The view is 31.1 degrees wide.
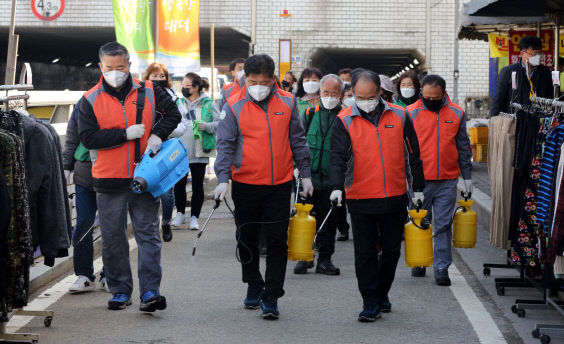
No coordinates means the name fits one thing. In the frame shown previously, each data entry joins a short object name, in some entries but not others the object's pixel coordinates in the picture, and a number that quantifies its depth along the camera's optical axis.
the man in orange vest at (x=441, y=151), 8.80
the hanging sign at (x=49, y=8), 31.53
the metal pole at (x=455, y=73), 30.69
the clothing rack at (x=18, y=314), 6.30
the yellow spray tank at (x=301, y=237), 7.60
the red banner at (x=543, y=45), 13.56
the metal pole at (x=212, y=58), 20.38
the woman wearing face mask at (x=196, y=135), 12.20
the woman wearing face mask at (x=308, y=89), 10.33
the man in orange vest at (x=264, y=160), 7.21
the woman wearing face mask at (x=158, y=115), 9.71
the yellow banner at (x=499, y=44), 15.57
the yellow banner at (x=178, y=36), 16.73
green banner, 15.75
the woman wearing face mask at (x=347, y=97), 10.73
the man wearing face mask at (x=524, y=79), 10.16
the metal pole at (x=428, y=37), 31.16
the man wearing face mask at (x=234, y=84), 11.13
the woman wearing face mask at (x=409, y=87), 9.97
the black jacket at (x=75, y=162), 7.83
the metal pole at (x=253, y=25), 31.23
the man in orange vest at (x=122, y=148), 7.15
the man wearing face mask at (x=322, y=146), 9.34
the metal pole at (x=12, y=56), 17.03
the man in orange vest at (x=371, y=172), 7.13
